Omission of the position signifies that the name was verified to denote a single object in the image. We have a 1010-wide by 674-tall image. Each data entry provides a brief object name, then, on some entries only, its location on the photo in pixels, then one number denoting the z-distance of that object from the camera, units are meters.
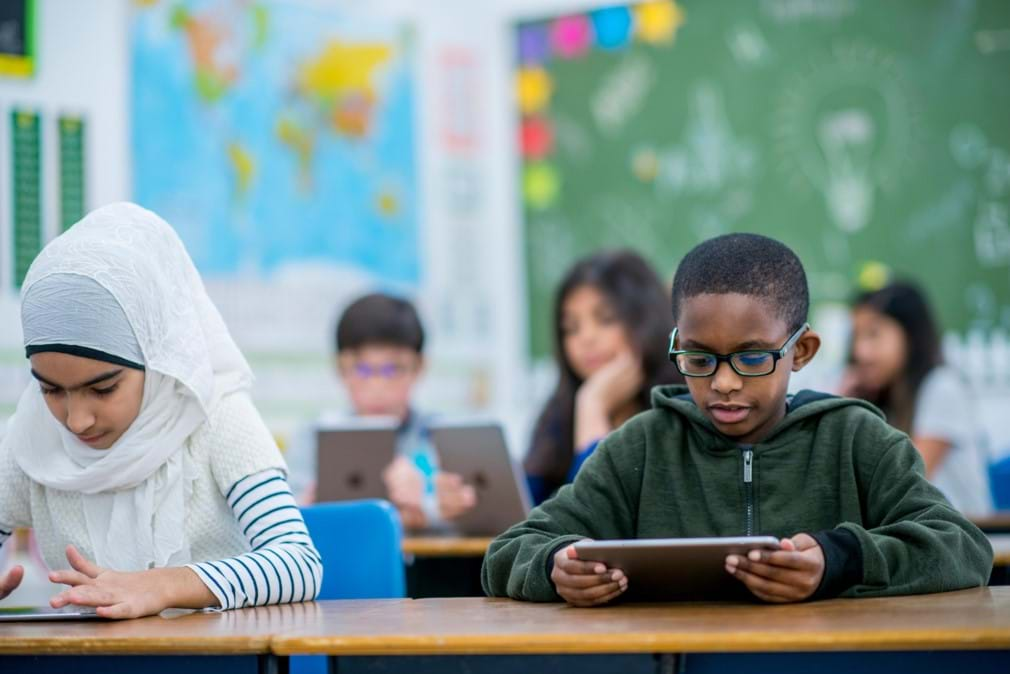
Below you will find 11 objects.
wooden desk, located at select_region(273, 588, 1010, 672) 1.27
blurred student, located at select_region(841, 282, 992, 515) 4.10
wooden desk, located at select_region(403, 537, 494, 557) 2.88
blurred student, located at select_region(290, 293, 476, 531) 3.77
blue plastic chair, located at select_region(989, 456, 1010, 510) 4.09
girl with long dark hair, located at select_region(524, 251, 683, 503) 3.41
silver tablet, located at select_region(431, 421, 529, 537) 3.18
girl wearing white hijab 1.89
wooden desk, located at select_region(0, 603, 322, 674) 1.42
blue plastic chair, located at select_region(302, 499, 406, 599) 2.29
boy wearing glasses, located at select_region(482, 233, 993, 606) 1.66
